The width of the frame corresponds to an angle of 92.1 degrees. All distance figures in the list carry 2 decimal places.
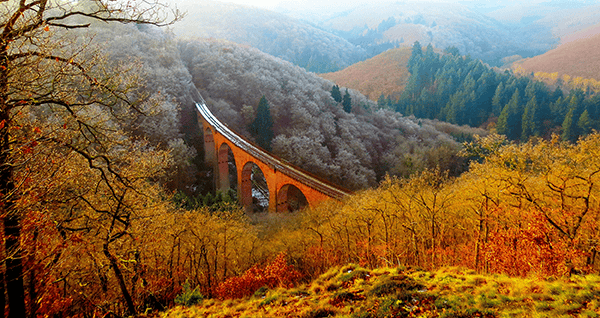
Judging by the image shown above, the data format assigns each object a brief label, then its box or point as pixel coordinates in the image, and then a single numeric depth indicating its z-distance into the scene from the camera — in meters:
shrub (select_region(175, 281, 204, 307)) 12.05
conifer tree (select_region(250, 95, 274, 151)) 49.38
